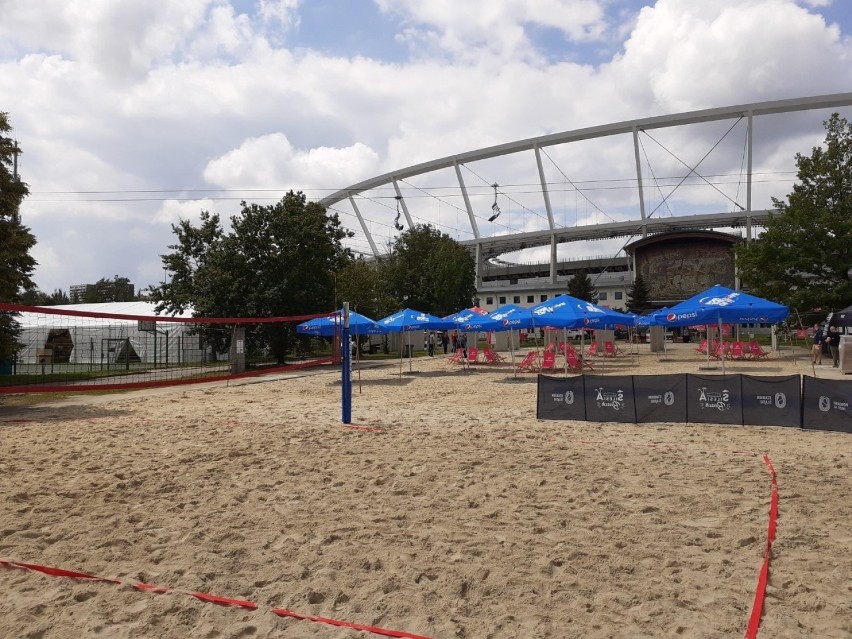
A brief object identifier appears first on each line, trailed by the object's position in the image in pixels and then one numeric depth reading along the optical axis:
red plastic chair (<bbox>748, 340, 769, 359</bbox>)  25.11
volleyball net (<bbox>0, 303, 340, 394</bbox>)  22.52
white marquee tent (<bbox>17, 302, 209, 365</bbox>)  30.00
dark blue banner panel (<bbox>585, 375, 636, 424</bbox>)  10.13
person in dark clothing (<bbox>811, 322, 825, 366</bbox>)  21.00
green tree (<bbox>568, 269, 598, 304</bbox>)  64.69
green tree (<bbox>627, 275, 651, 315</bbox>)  61.81
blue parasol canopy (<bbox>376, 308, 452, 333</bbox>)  19.98
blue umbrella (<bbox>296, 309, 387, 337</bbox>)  18.56
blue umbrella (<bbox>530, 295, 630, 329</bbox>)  17.42
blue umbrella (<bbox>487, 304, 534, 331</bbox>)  18.20
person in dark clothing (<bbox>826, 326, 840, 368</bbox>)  19.91
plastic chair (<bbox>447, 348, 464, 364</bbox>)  26.23
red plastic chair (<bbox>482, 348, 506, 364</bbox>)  25.63
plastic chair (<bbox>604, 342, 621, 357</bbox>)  31.28
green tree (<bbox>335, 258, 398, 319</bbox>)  36.66
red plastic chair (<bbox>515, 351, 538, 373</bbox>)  21.58
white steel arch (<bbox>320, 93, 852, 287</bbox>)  60.34
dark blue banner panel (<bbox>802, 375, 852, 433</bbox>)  9.04
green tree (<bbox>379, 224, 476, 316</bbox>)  45.19
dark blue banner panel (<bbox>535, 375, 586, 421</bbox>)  10.41
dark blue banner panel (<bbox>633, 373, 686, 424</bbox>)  10.02
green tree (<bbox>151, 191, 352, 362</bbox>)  25.56
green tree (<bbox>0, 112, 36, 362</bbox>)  15.70
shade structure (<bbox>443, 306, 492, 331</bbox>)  18.97
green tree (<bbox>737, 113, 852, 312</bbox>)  26.92
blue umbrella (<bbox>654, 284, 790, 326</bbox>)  17.62
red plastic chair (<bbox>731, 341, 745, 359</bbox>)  25.16
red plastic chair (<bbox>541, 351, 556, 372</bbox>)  21.11
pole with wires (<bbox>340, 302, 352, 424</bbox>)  10.36
